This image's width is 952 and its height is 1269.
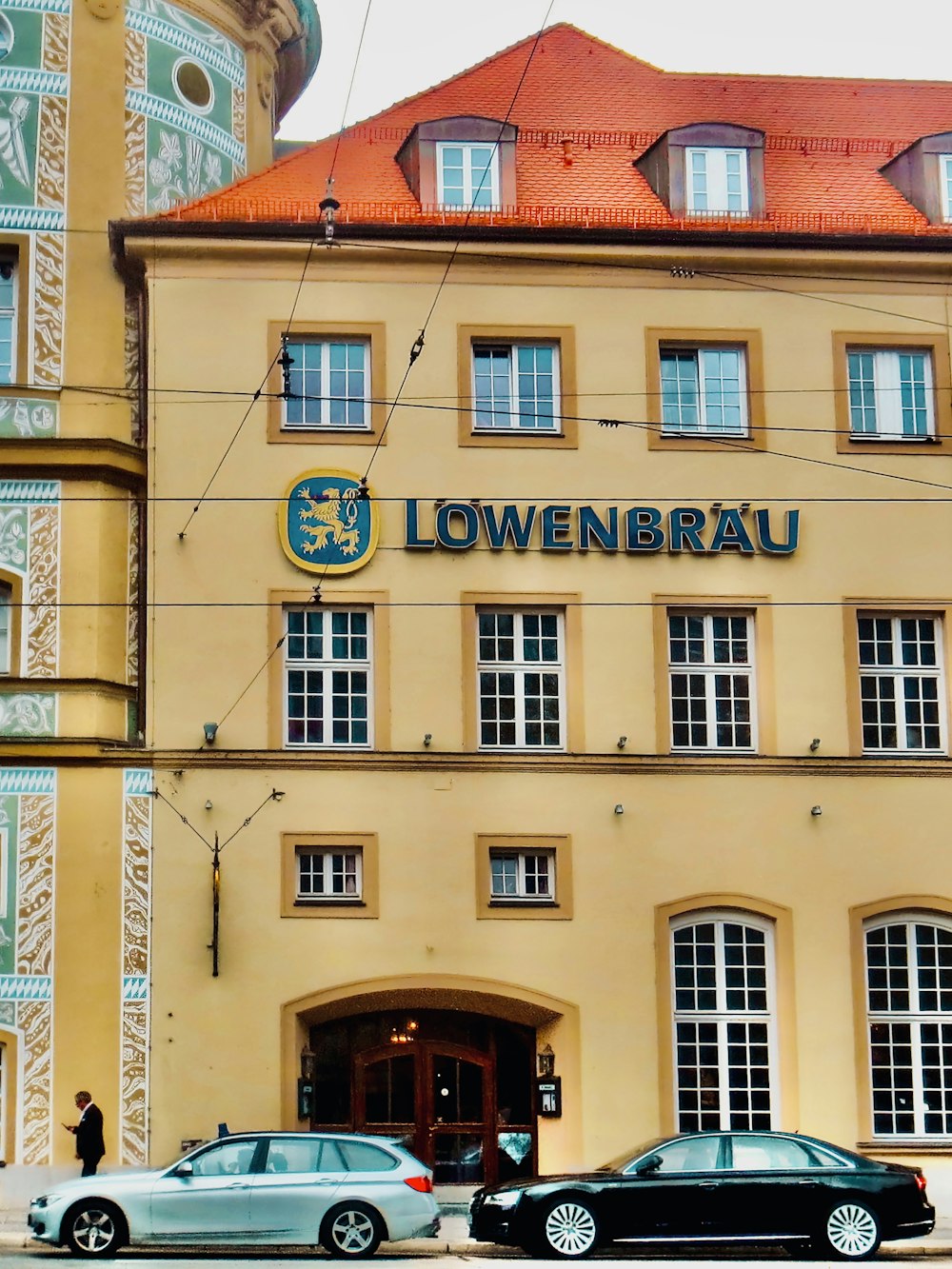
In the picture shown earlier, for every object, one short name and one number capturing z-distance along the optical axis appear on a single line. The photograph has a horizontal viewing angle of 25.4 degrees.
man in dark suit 25.61
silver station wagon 21.80
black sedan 22.16
